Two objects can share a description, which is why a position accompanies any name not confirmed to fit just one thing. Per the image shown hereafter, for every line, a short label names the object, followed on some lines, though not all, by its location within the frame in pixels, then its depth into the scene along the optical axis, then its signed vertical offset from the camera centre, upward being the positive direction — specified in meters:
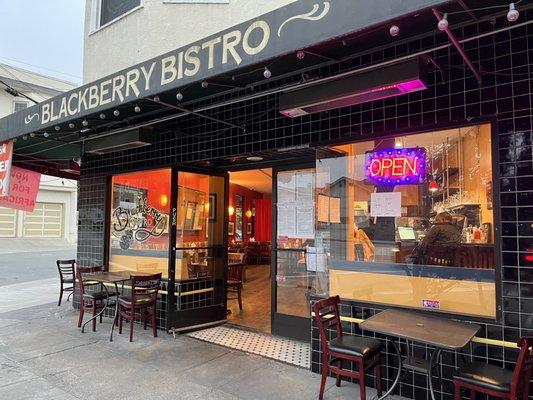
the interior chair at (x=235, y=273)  7.35 -0.95
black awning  2.63 +1.42
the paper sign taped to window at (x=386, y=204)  4.14 +0.25
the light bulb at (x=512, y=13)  2.27 +1.22
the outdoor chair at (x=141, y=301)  5.54 -1.07
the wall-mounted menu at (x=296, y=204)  5.59 +0.32
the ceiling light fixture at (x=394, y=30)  2.59 +1.28
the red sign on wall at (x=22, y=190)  7.07 +0.63
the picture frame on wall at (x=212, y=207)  6.55 +0.32
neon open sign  4.02 +0.64
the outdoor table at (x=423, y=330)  2.91 -0.80
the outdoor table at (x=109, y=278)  5.76 -0.77
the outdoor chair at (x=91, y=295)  6.15 -1.10
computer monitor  4.00 -0.05
